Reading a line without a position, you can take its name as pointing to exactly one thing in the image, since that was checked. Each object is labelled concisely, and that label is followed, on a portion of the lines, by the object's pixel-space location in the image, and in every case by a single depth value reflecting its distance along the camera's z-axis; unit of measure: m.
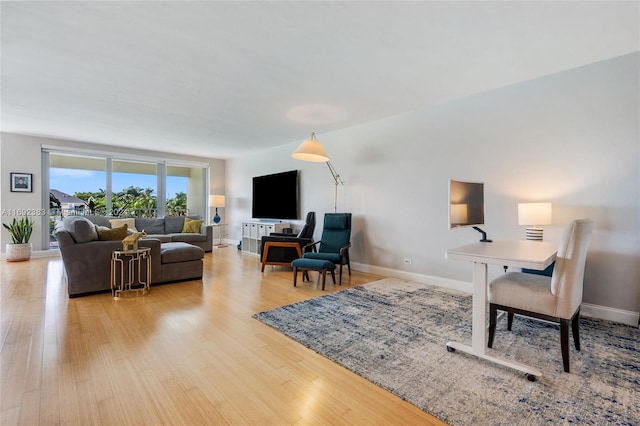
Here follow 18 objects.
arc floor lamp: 3.64
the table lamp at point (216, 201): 7.76
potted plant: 5.38
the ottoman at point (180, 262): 4.03
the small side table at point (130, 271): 3.53
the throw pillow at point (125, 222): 6.02
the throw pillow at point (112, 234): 3.68
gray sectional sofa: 3.36
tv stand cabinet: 6.04
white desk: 1.78
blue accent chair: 4.51
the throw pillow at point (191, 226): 6.78
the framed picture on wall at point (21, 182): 5.68
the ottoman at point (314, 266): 3.80
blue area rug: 1.56
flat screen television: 6.12
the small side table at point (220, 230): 8.44
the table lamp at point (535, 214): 2.82
